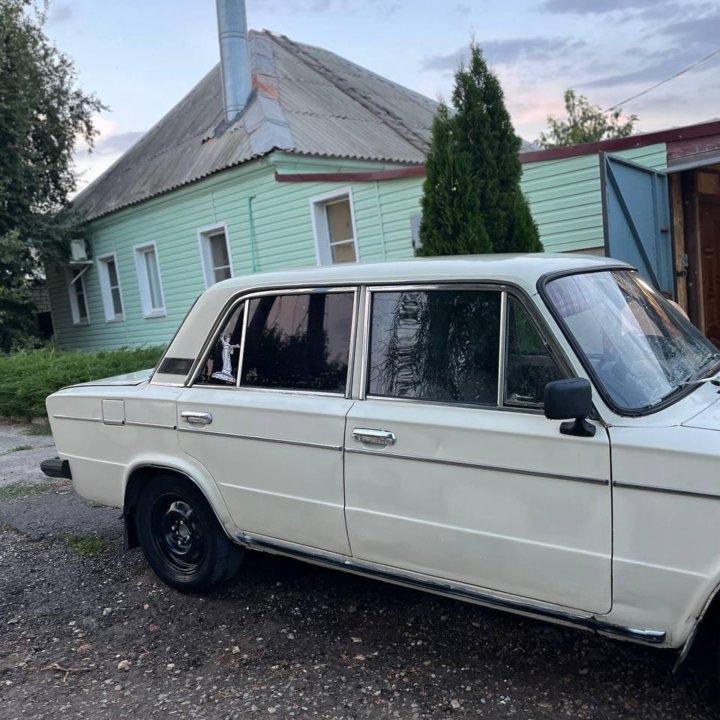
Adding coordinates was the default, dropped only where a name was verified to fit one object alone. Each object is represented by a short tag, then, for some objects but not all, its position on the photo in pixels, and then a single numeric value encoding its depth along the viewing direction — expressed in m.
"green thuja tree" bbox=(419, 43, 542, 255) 7.62
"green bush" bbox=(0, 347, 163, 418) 10.50
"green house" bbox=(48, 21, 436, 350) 12.23
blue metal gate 7.13
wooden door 9.12
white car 2.50
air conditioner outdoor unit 18.02
